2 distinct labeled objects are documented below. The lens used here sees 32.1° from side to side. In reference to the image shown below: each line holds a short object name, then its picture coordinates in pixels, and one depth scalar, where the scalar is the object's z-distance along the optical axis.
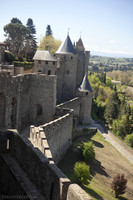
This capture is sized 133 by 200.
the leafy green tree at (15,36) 49.02
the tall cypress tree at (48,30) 67.81
